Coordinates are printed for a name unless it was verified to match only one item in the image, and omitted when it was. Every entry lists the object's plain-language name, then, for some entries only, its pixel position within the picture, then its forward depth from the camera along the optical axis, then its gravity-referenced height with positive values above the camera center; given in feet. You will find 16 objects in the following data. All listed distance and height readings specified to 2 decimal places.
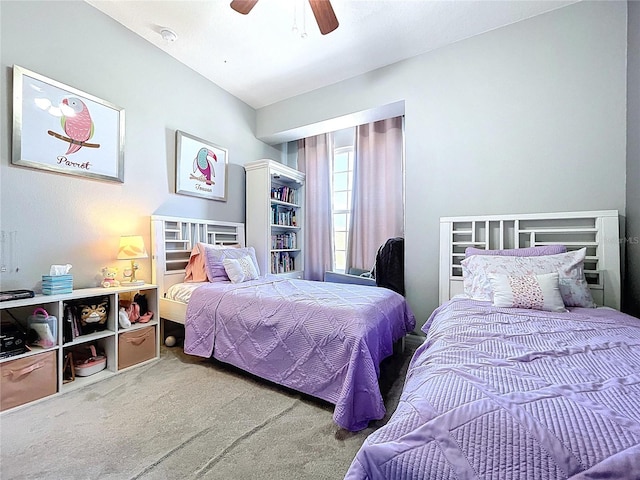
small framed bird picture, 9.41 +2.66
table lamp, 7.30 -0.24
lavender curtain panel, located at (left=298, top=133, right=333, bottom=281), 12.66 +1.64
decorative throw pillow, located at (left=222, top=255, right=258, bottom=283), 8.55 -0.93
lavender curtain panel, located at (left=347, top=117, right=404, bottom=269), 10.98 +2.06
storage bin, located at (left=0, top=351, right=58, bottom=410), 5.11 -2.70
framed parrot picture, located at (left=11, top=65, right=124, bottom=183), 6.09 +2.73
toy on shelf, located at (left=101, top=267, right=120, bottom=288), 7.24 -1.01
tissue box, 5.99 -0.97
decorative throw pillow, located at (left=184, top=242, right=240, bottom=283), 8.76 -0.83
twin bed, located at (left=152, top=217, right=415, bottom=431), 4.91 -1.91
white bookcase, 11.30 +1.05
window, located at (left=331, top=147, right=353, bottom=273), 12.57 +1.88
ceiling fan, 5.78 +4.96
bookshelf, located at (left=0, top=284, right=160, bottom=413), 5.22 -2.43
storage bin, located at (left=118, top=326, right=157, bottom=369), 6.83 -2.75
